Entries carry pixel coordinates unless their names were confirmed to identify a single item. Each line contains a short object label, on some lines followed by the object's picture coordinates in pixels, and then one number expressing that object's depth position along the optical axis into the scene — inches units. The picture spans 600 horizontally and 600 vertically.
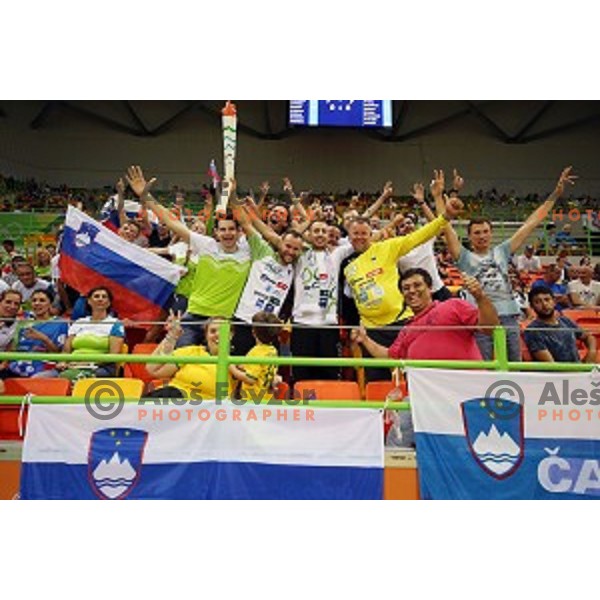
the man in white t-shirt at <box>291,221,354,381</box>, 210.7
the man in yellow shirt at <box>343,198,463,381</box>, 208.2
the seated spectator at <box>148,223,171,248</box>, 305.1
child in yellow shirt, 180.7
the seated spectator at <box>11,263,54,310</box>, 294.2
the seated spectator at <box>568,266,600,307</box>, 350.0
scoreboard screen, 868.6
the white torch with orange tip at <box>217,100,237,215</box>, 281.6
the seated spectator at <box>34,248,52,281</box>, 361.1
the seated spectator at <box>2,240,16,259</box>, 497.4
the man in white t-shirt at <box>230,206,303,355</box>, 212.1
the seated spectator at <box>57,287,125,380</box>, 204.5
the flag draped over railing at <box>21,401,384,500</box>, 168.6
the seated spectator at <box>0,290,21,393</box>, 226.5
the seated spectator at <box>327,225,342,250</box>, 230.9
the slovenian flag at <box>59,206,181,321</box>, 255.6
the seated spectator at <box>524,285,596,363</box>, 207.9
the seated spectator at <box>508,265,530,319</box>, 304.6
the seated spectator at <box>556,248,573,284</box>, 410.7
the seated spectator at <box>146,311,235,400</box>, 181.5
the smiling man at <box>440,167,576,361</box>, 211.3
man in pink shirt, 181.8
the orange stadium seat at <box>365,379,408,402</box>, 193.2
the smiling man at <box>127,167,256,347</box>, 219.6
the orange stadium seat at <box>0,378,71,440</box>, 189.8
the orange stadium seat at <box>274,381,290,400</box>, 187.0
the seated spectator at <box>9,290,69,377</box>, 212.1
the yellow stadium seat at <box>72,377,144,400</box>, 181.6
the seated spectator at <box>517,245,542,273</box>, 511.2
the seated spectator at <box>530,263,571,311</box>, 347.6
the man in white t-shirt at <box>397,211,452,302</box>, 224.4
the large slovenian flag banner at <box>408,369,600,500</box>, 169.0
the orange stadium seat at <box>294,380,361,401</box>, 190.5
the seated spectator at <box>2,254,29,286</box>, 310.5
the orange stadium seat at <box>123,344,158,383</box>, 221.0
